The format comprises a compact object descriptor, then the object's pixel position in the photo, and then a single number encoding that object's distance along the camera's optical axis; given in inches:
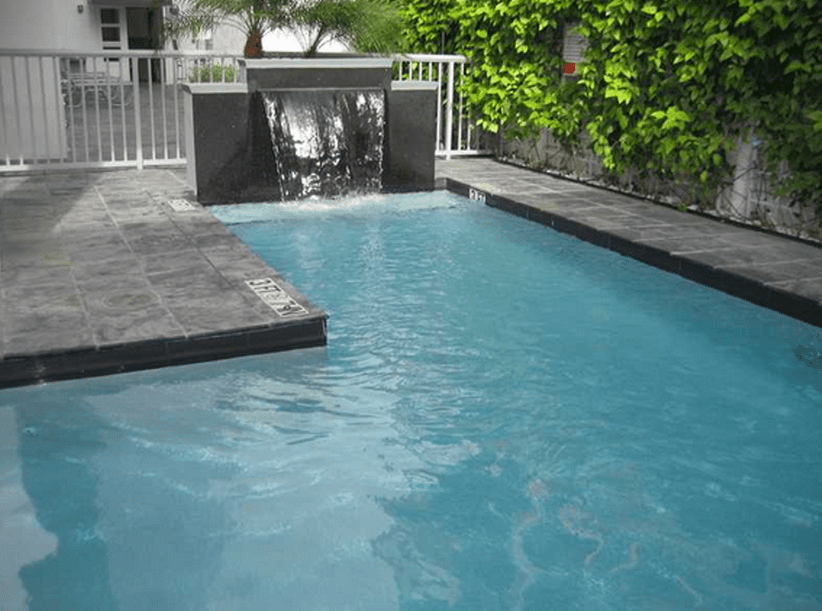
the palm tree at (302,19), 331.3
